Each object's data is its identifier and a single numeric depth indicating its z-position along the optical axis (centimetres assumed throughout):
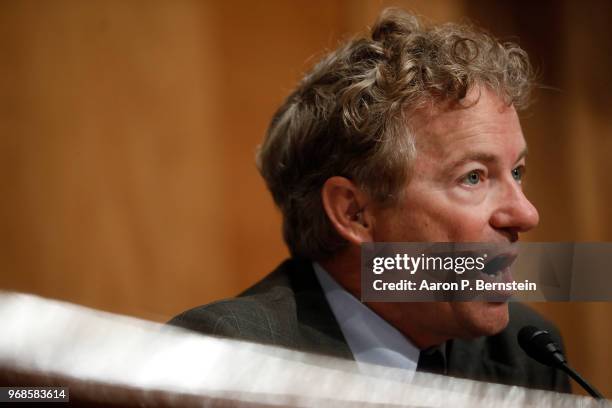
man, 247
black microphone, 241
